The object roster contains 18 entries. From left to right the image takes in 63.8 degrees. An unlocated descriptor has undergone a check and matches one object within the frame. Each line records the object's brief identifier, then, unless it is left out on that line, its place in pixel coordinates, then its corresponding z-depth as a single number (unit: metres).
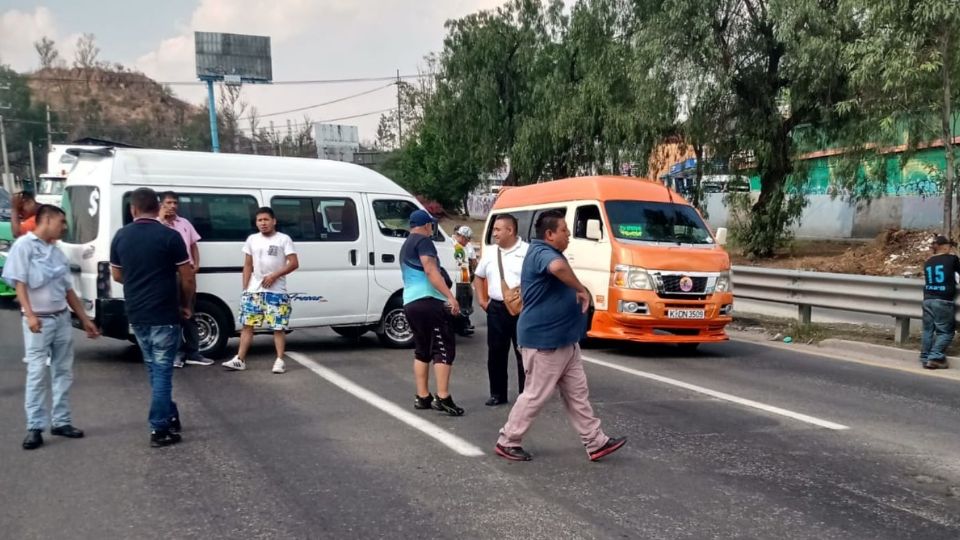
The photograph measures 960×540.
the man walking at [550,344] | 5.08
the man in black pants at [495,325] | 6.80
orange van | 9.38
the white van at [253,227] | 8.23
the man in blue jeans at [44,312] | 5.32
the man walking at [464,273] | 10.73
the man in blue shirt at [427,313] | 6.37
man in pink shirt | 8.00
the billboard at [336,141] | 64.75
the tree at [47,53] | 96.81
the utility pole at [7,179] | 51.21
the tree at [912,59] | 11.12
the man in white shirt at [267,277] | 7.89
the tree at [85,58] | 96.88
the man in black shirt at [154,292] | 5.41
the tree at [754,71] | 17.52
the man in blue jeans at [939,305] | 8.68
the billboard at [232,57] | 57.88
